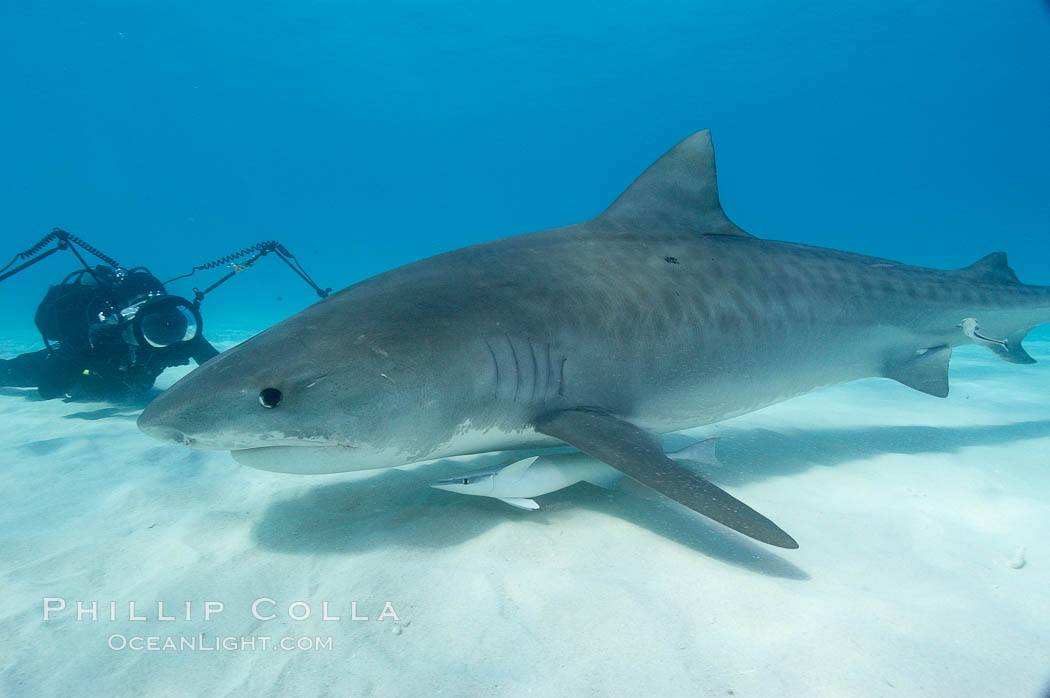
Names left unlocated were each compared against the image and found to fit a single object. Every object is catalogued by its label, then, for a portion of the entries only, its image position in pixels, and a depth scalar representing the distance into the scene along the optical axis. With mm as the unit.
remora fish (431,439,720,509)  2504
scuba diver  5805
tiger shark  2160
